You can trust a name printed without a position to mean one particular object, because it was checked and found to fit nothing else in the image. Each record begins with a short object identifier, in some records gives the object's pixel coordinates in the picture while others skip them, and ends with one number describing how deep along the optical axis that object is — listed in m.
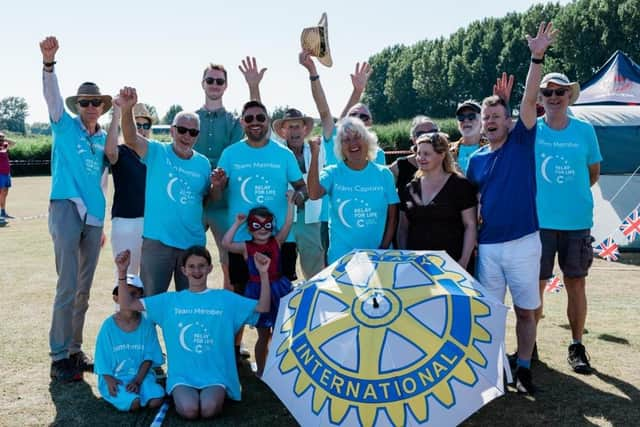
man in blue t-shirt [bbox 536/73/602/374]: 5.08
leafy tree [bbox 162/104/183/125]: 130.12
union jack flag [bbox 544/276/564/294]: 7.10
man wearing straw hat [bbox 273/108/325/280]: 5.74
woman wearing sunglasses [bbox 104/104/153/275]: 5.55
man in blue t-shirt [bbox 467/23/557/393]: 4.33
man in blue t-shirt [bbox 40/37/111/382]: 4.87
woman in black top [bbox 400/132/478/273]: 4.30
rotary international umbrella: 2.99
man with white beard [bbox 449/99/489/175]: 5.39
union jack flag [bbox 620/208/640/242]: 9.58
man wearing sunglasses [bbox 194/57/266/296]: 5.56
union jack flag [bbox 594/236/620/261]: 9.34
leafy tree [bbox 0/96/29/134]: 132.75
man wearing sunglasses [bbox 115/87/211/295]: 4.80
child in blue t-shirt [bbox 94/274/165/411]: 4.31
